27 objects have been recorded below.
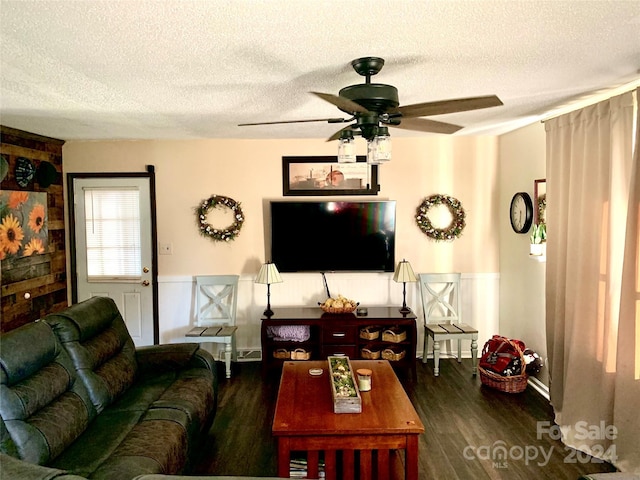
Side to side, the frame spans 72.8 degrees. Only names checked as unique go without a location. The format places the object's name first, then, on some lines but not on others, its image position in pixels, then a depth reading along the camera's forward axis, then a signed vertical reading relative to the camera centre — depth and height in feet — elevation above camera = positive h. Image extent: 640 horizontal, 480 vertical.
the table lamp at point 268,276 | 14.60 -1.93
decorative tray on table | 8.45 -3.46
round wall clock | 13.61 +0.26
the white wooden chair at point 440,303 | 15.07 -2.97
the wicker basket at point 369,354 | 14.38 -4.45
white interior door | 15.83 -0.86
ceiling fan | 6.84 +1.83
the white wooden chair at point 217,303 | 15.31 -3.02
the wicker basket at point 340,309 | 14.56 -3.01
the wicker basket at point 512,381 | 12.76 -4.76
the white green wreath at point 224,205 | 15.58 +0.07
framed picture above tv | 15.67 +1.53
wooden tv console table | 14.25 -4.01
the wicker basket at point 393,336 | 14.42 -3.86
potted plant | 12.73 -0.56
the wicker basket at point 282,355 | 14.44 -4.51
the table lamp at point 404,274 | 14.83 -1.87
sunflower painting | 12.79 -0.18
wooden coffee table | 7.80 -3.90
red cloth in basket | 12.92 -4.17
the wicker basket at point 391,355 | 14.38 -4.48
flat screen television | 15.31 -0.56
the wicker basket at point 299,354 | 14.32 -4.47
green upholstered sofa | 6.69 -3.49
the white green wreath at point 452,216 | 15.66 +0.10
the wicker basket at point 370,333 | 14.47 -3.78
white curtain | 8.70 -1.28
